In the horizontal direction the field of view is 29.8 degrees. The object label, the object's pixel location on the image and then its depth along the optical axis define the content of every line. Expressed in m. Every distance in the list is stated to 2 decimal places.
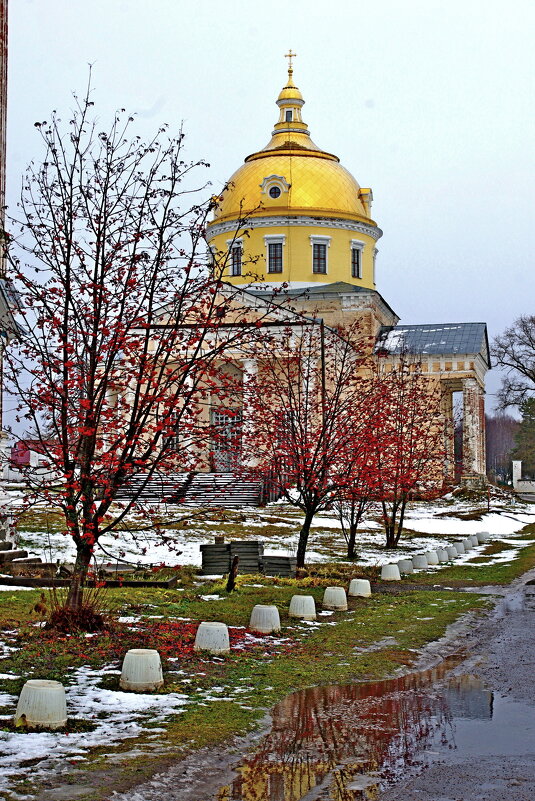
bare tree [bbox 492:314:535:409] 68.56
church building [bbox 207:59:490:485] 56.72
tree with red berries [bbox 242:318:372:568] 19.69
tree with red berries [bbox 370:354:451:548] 23.78
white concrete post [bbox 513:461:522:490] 72.22
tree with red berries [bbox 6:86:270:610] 10.98
